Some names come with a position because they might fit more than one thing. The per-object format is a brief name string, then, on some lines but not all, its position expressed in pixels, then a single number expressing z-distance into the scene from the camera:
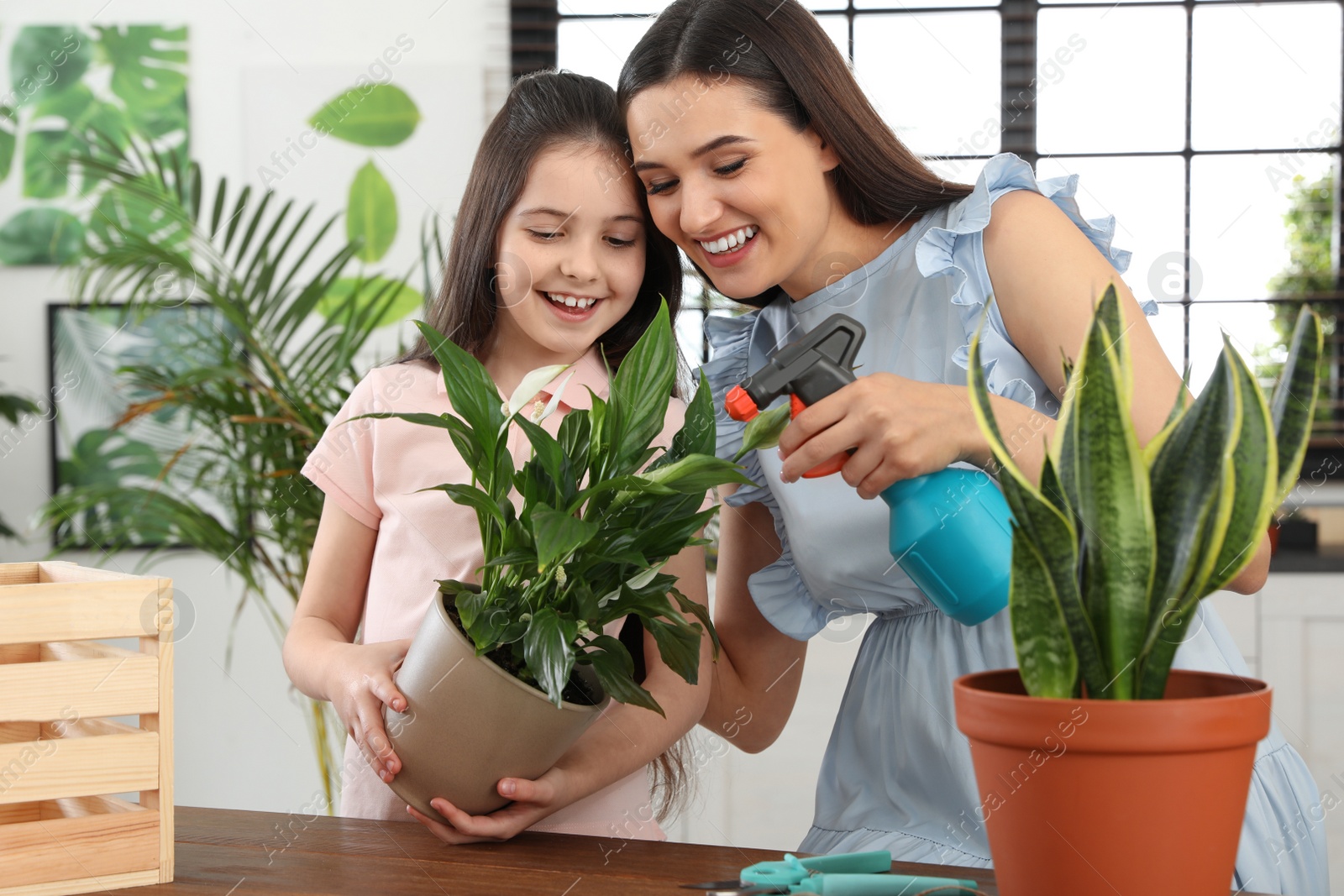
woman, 0.83
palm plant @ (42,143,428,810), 1.79
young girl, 0.96
